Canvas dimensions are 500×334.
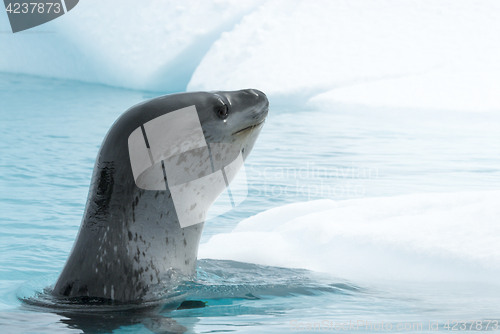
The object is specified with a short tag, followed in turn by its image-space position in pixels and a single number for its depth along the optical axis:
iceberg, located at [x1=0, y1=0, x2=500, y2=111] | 28.09
